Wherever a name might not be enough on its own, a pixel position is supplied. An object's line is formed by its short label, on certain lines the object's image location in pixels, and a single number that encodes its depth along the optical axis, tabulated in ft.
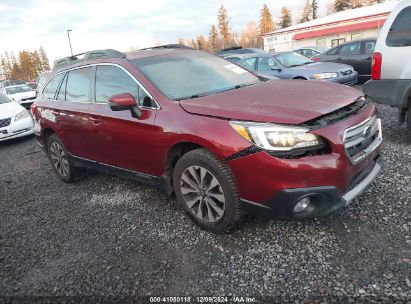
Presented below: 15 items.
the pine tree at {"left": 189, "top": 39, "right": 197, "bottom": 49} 288.75
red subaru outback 8.52
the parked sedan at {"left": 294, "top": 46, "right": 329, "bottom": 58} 63.01
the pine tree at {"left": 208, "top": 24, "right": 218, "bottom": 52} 250.84
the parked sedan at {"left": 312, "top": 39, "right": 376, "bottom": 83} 35.04
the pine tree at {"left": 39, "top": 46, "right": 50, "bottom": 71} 299.50
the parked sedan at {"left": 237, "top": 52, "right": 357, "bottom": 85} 29.50
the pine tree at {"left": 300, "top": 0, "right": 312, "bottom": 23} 257.75
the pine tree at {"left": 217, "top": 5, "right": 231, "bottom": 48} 247.85
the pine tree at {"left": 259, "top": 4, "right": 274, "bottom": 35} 245.04
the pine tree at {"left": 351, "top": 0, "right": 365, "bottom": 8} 207.98
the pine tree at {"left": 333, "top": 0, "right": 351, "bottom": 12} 212.43
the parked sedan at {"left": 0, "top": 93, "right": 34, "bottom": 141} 27.27
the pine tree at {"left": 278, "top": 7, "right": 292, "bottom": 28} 247.09
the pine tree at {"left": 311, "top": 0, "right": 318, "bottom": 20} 245.20
